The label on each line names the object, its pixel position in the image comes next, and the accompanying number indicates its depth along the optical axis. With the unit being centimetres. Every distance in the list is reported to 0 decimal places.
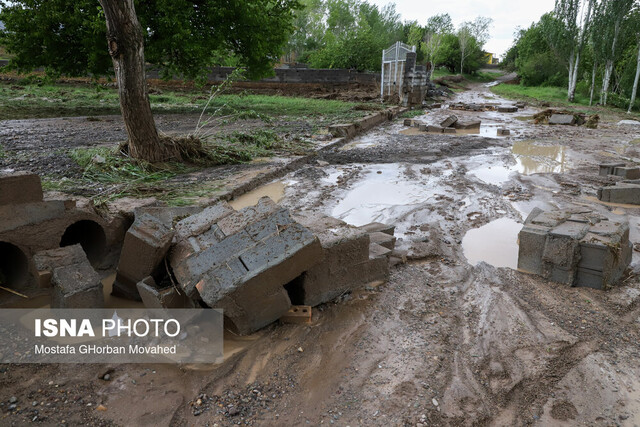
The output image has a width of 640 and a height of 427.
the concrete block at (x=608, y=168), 825
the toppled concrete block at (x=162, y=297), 318
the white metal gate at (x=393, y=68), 2270
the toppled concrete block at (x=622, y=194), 644
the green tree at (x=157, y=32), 1310
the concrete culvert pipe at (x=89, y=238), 430
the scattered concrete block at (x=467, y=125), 1516
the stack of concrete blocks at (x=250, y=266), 306
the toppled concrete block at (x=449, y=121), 1471
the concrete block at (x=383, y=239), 442
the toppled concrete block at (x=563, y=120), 1706
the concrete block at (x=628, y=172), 790
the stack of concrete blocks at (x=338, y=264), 354
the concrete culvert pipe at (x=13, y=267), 378
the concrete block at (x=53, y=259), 346
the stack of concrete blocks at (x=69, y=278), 329
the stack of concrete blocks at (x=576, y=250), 390
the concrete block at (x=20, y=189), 354
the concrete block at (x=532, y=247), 416
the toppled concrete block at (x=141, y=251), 349
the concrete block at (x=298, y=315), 341
